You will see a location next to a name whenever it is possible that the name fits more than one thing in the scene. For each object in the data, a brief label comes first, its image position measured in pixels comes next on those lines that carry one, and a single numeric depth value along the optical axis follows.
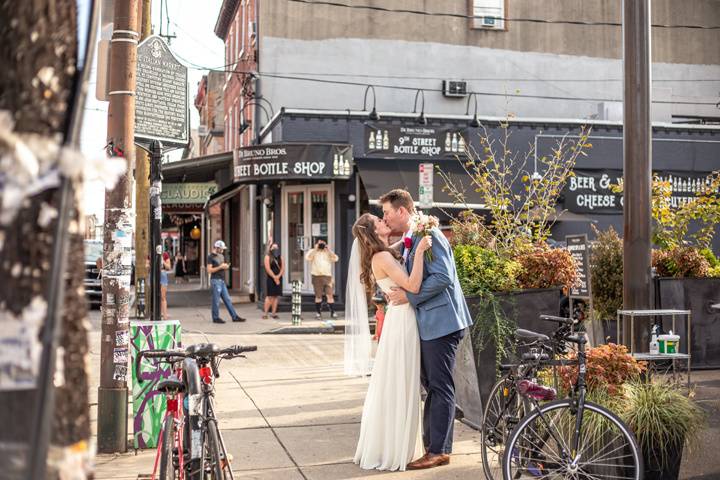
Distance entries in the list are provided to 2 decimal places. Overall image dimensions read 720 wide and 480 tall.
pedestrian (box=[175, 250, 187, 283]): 43.08
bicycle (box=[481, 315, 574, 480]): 4.89
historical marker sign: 7.97
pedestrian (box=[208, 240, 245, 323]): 17.73
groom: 5.92
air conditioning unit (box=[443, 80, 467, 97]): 24.06
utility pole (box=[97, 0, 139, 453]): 6.45
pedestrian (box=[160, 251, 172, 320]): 16.40
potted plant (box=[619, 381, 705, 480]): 5.05
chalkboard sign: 9.45
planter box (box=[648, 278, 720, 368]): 10.03
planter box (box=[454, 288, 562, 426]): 6.75
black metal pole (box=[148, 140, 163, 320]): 7.80
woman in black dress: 18.48
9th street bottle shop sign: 20.73
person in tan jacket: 18.59
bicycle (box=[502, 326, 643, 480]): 4.67
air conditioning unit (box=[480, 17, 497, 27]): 24.73
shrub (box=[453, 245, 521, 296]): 6.84
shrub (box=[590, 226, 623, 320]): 10.39
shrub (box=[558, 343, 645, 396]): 5.19
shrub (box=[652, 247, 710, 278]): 10.18
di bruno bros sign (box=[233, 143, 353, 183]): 19.89
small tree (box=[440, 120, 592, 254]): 7.79
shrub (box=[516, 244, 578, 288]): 7.09
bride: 5.94
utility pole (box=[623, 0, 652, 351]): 7.16
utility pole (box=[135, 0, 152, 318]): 14.66
